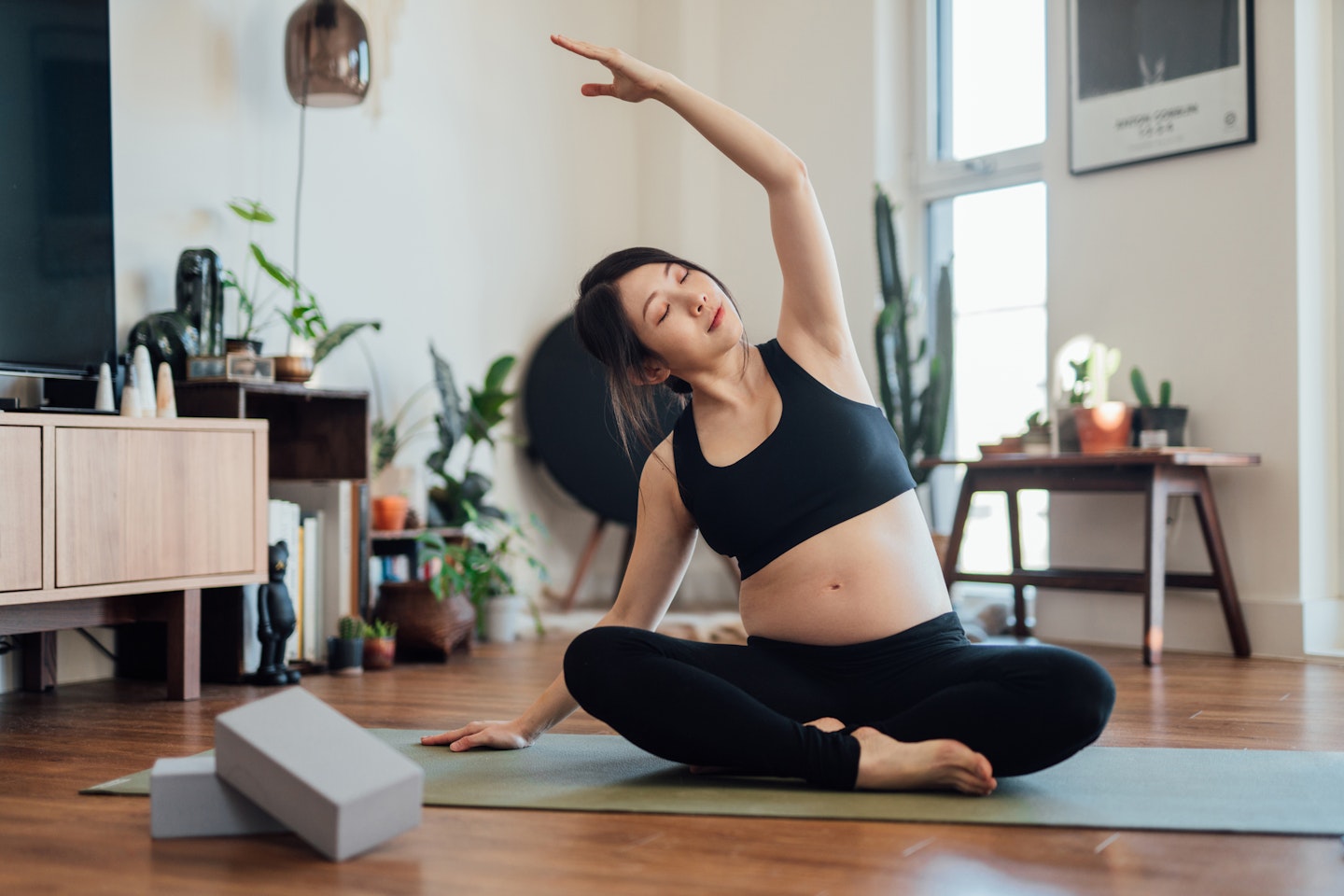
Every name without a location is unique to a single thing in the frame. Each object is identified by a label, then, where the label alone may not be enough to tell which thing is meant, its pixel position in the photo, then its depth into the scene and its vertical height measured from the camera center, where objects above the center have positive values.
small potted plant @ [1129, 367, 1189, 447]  3.14 +0.07
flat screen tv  2.46 +0.54
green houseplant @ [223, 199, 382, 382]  3.05 +0.39
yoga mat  1.35 -0.41
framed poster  3.17 +0.97
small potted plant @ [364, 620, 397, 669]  3.01 -0.47
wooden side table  2.93 -0.10
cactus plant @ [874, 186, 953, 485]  3.74 +0.24
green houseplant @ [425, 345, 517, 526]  3.60 +0.05
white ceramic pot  3.57 -0.48
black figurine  2.71 -0.39
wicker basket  3.12 -0.42
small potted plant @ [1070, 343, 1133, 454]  3.13 +0.05
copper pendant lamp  3.23 +1.05
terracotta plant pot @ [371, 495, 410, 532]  3.30 -0.16
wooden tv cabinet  2.25 -0.13
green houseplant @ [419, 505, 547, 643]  3.22 -0.33
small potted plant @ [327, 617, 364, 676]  2.94 -0.48
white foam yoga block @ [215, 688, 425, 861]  1.21 -0.32
